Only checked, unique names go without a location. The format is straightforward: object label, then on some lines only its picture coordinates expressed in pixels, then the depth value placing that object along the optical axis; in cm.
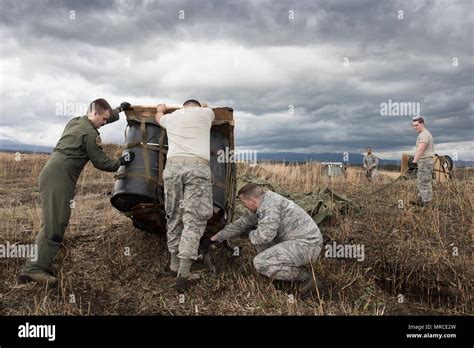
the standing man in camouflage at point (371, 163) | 1779
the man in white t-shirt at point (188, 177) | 509
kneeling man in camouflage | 516
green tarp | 786
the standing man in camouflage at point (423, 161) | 930
